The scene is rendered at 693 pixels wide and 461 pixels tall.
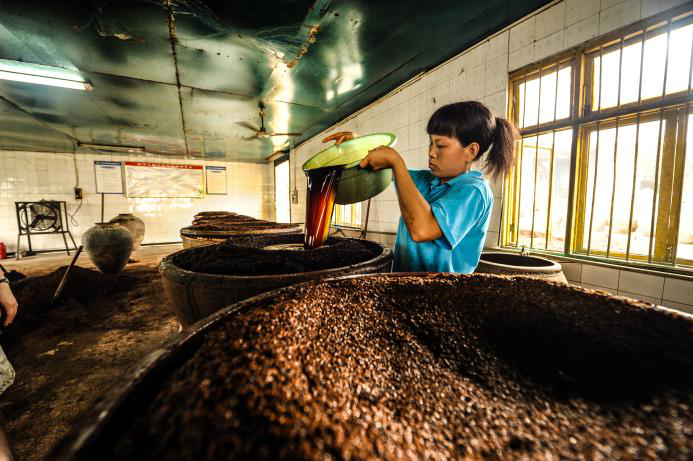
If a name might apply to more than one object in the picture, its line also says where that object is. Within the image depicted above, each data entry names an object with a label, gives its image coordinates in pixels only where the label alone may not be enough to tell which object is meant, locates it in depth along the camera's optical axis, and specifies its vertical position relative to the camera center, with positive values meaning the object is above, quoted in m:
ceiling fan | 4.67 +1.73
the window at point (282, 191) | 8.62 +0.62
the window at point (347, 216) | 5.15 -0.13
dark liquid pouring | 1.46 +0.04
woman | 1.03 +0.09
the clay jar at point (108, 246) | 4.52 -0.65
